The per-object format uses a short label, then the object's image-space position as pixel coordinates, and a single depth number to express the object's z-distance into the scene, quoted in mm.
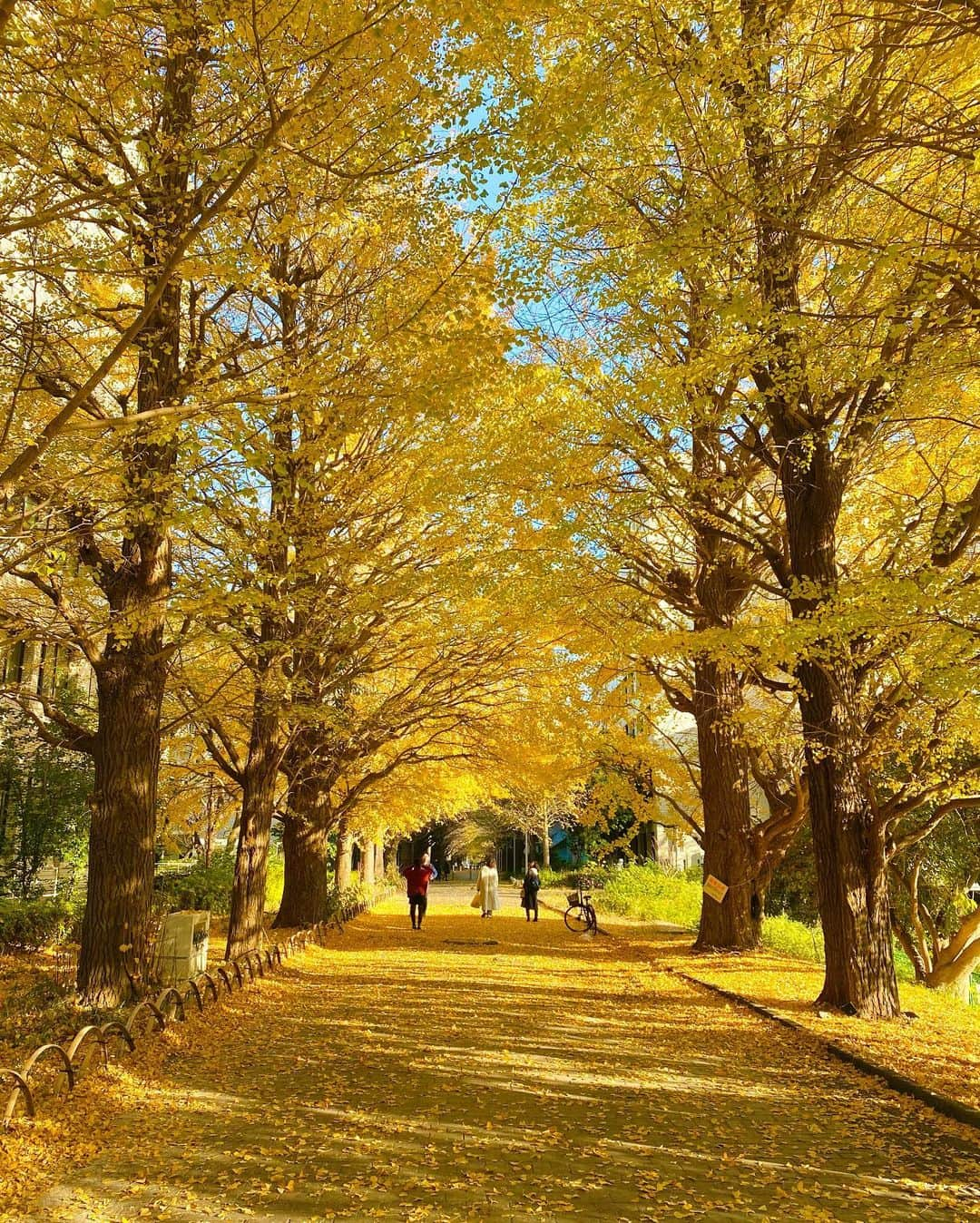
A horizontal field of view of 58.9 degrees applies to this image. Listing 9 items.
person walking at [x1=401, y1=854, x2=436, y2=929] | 17984
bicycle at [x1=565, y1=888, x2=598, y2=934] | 16906
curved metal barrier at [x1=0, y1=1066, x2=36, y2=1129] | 4379
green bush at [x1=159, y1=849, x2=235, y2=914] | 15984
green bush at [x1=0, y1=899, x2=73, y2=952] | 10930
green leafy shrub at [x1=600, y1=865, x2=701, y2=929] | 20938
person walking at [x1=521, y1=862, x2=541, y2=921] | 20953
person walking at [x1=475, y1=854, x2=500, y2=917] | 21500
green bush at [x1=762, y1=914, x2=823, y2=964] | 14593
